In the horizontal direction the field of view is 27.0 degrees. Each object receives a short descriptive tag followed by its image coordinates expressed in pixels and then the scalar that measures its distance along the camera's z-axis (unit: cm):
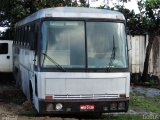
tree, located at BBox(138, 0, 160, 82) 1599
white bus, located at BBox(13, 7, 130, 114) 809
